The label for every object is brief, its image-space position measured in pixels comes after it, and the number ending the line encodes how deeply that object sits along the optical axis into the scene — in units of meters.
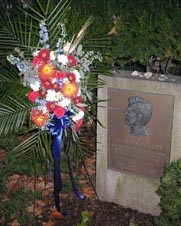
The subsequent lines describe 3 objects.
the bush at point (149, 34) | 2.84
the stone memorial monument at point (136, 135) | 2.88
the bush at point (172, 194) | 2.71
